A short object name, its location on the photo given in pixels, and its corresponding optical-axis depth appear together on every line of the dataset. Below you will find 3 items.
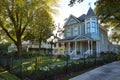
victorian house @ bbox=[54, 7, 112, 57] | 12.13
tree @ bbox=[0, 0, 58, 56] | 9.74
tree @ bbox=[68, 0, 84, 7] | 4.78
